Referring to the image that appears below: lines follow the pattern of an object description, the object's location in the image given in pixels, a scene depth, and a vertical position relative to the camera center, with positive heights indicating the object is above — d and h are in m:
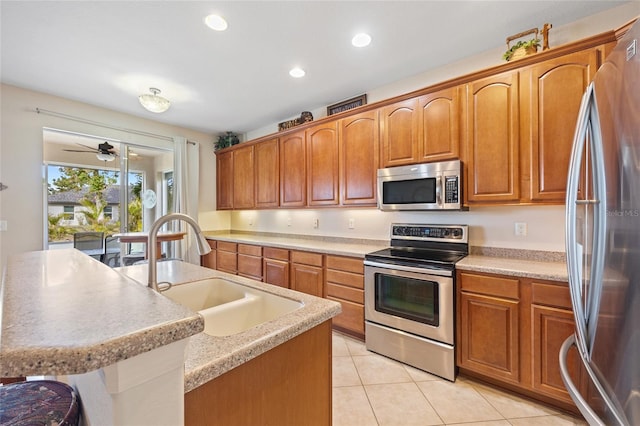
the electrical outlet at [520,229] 2.24 -0.14
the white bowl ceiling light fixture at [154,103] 2.69 +1.14
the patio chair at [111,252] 4.21 -0.58
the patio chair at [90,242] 4.16 -0.42
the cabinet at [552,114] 1.82 +0.70
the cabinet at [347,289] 2.63 -0.76
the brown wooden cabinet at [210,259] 4.36 -0.74
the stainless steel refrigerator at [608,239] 0.85 -0.10
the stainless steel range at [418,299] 2.06 -0.71
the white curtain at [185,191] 4.25 +0.39
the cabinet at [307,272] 2.95 -0.66
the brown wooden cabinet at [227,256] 4.00 -0.64
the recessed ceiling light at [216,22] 1.96 +1.43
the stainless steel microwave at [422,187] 2.28 +0.24
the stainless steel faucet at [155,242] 1.02 -0.11
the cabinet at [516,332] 1.70 -0.81
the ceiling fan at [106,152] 3.73 +0.89
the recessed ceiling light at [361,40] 2.18 +1.44
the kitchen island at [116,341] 0.38 -0.19
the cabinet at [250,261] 3.61 -0.64
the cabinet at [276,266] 3.27 -0.65
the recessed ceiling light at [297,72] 2.68 +1.44
